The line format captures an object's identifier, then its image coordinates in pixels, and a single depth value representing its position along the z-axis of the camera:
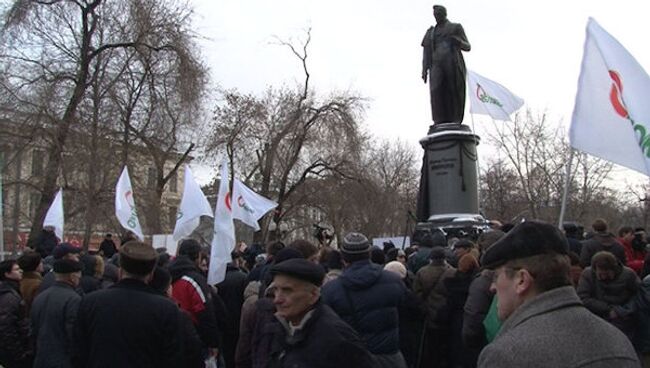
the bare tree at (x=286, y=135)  34.66
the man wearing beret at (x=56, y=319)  5.58
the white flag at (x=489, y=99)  14.73
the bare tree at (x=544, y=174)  43.88
